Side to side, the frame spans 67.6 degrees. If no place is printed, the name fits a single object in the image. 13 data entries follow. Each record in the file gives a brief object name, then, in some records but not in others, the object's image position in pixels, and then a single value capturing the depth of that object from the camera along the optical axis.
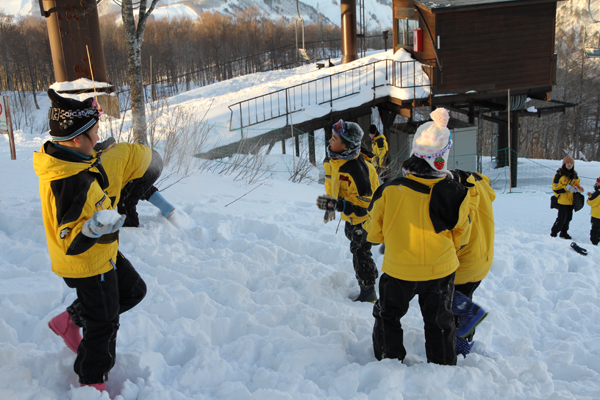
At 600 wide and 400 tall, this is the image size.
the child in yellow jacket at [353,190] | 3.39
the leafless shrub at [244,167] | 7.94
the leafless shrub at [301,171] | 9.23
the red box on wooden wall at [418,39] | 15.59
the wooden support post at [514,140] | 16.62
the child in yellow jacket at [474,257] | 2.62
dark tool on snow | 5.10
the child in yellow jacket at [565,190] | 7.42
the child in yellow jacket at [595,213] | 7.19
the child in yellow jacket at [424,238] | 2.30
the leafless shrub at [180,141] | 7.50
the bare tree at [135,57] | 7.46
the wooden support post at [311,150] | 14.96
